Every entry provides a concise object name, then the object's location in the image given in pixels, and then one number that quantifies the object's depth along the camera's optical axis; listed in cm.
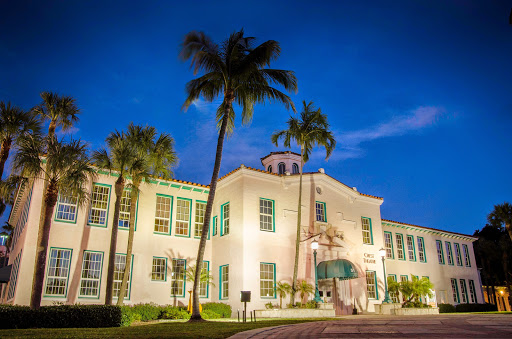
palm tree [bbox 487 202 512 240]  3800
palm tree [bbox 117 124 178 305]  1920
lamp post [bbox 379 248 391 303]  2410
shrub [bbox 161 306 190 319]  1973
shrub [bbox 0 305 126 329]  1338
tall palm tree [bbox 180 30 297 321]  1772
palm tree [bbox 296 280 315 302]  2246
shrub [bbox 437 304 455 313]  3118
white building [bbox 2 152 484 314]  2008
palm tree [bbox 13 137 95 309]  1580
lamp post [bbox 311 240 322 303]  2102
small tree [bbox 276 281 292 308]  2200
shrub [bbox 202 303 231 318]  2102
